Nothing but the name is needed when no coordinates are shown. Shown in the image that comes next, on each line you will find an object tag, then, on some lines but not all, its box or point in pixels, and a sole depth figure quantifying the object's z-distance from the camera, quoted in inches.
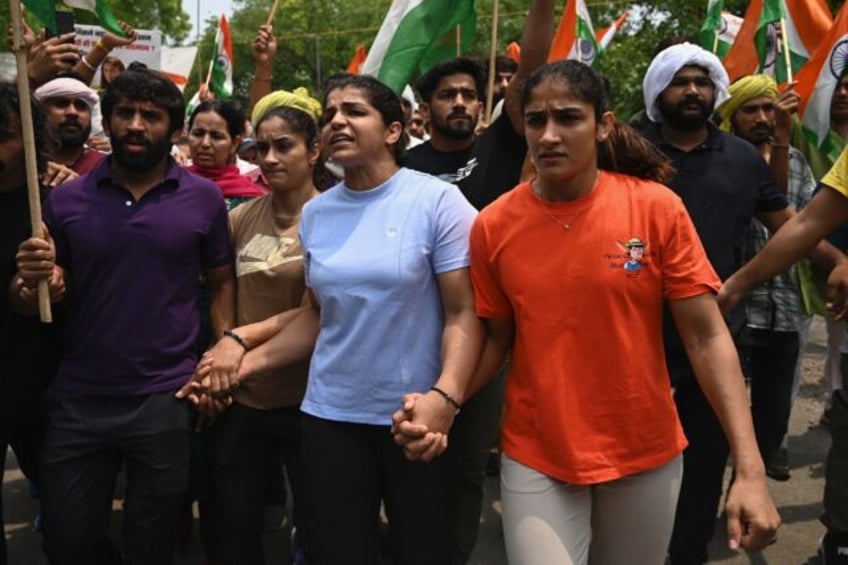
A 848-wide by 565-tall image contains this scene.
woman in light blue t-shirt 111.4
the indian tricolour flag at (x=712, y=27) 277.6
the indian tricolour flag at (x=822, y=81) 196.4
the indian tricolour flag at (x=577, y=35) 237.0
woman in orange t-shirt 98.9
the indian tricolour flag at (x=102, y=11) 171.8
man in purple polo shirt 126.2
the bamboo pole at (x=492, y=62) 150.0
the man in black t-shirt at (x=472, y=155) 137.7
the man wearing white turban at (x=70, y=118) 177.8
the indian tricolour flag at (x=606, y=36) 358.6
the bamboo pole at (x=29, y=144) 116.5
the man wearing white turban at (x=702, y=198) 139.1
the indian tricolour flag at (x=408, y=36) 159.3
